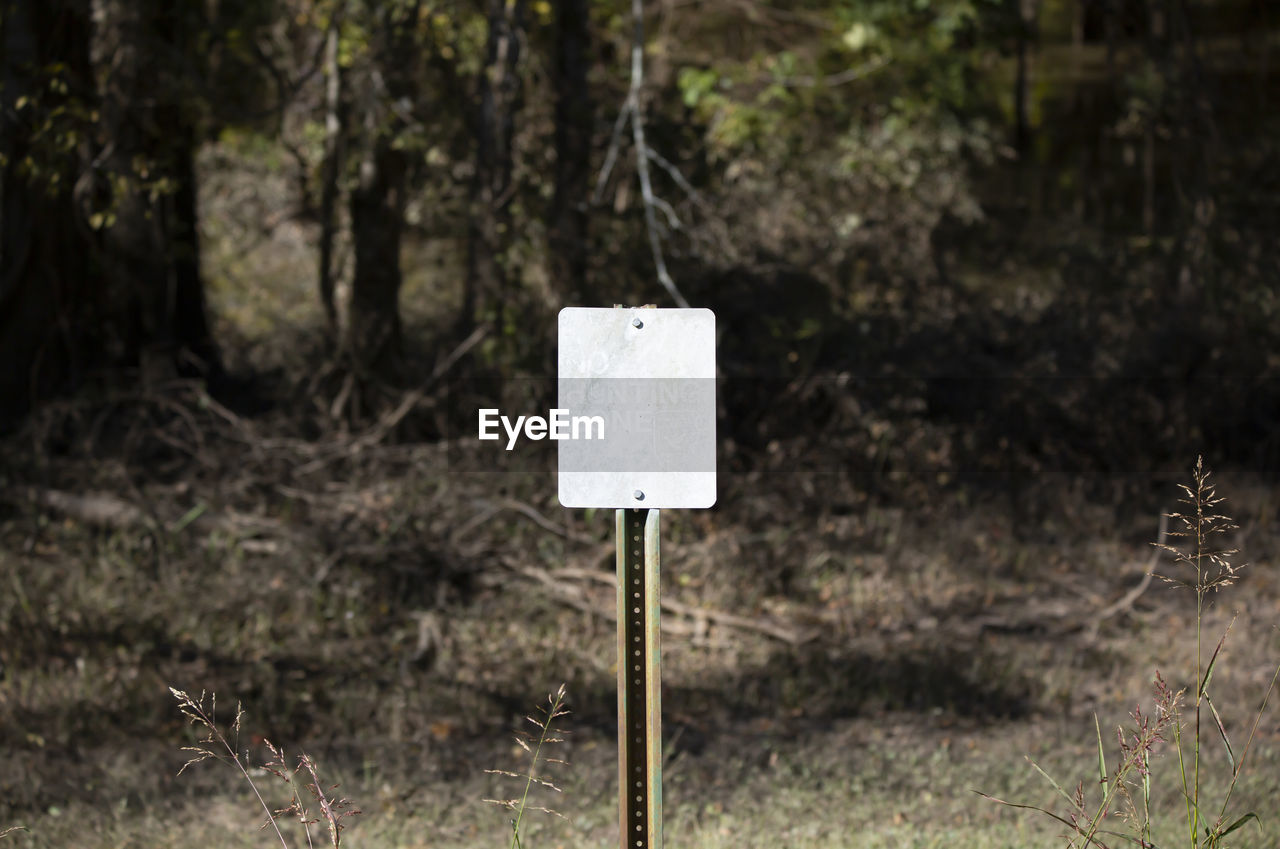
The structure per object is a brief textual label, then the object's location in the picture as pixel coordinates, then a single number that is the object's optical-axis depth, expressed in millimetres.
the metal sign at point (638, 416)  5473
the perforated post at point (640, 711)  5320
